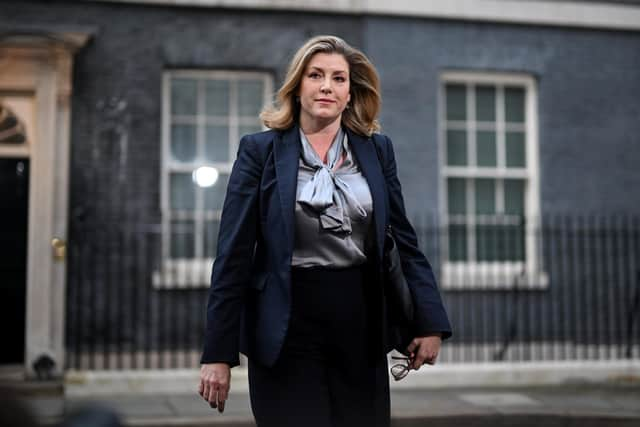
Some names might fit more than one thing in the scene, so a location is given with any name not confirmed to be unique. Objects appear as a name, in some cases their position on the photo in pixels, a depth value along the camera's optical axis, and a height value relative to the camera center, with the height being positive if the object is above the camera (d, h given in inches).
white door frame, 383.6 +35.7
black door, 389.7 -2.3
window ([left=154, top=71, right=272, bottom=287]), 413.1 +45.9
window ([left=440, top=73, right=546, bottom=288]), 439.5 +36.1
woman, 121.2 -4.0
